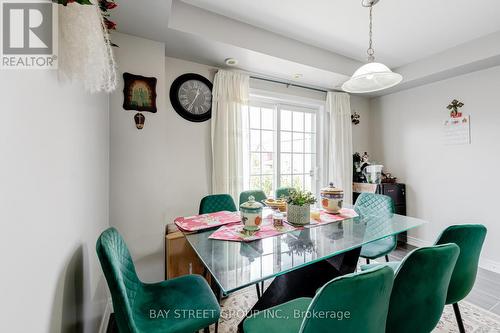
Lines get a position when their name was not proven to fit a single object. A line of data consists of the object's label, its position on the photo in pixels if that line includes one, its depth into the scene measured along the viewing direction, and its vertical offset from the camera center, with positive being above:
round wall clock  2.47 +0.82
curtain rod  3.01 +1.23
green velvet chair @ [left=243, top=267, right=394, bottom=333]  0.70 -0.45
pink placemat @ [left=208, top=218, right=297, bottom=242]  1.34 -0.43
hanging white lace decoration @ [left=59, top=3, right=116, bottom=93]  0.79 +0.46
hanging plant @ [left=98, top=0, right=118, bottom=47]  1.20 +0.89
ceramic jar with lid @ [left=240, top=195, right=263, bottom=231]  1.43 -0.32
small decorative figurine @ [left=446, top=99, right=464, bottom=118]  2.97 +0.81
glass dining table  0.99 -0.46
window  3.08 +0.30
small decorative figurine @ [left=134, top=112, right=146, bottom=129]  2.02 +0.44
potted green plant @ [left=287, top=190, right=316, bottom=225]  1.60 -0.30
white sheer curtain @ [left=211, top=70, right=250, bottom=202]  2.62 +0.41
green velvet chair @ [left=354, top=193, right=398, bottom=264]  2.01 -0.44
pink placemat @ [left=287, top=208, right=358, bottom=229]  1.68 -0.42
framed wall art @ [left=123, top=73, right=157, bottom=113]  1.99 +0.69
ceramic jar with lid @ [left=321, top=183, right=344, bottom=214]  1.90 -0.29
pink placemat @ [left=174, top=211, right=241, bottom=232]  1.54 -0.41
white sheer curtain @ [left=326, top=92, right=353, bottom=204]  3.53 +0.38
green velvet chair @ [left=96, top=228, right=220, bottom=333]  0.90 -0.76
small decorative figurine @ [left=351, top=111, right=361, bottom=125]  3.87 +0.86
